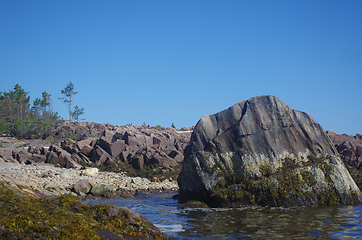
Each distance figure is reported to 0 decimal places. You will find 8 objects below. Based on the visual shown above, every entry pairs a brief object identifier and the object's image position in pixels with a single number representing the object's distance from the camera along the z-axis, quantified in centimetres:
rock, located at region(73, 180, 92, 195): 1773
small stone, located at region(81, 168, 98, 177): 2502
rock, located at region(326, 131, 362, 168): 2548
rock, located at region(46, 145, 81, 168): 2840
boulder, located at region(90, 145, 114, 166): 3139
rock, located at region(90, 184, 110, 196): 1791
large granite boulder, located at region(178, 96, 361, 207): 1270
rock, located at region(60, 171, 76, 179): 2170
